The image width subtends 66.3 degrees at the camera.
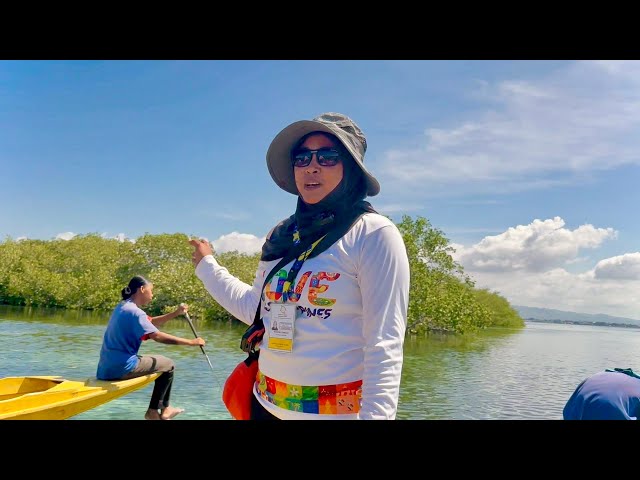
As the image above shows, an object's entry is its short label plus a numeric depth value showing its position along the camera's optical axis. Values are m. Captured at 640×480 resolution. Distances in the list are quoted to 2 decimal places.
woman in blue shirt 4.67
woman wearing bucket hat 1.14
